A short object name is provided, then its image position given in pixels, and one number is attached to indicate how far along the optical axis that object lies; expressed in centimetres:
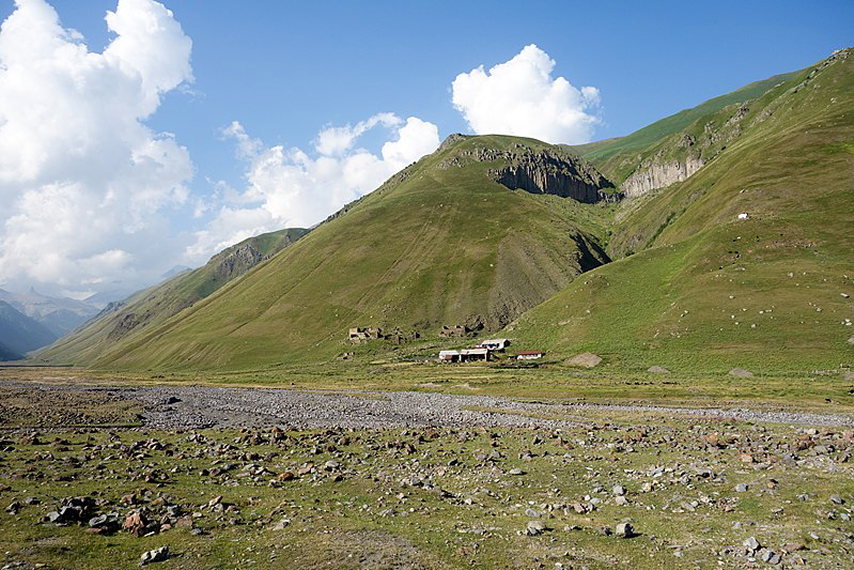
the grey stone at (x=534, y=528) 1642
